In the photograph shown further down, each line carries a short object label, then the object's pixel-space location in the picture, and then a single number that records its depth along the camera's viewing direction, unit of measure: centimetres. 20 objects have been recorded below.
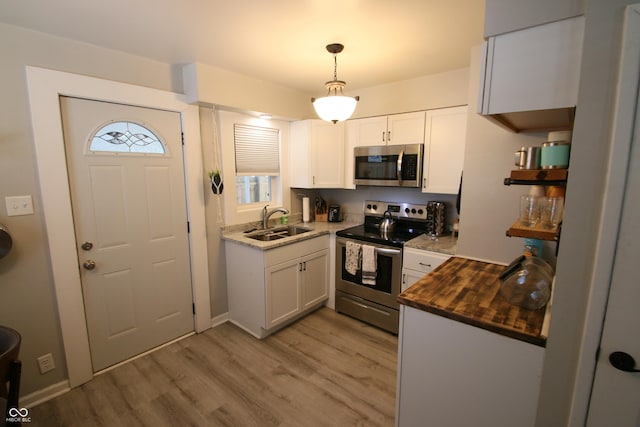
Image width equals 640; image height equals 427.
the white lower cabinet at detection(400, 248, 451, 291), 235
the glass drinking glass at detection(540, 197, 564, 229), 124
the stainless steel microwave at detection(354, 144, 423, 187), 270
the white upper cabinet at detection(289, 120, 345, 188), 319
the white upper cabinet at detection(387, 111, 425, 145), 266
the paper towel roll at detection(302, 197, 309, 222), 354
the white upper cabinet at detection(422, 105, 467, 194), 246
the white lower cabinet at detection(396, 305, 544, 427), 111
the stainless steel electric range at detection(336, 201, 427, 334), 265
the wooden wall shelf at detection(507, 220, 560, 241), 113
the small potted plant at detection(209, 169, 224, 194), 266
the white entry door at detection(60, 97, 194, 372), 207
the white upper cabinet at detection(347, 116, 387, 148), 290
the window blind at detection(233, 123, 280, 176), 296
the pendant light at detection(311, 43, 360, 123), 198
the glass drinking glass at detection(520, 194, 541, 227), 130
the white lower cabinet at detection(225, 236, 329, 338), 260
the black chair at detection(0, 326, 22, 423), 120
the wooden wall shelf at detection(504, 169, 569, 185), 108
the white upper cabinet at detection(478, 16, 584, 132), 100
